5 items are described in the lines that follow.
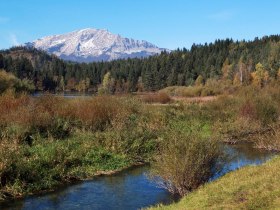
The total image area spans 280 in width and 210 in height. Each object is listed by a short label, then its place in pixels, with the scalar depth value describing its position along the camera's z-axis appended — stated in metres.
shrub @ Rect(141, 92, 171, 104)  58.62
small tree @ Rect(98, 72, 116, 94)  149.57
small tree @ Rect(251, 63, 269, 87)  111.47
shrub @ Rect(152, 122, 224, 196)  14.99
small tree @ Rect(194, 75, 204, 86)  129.65
